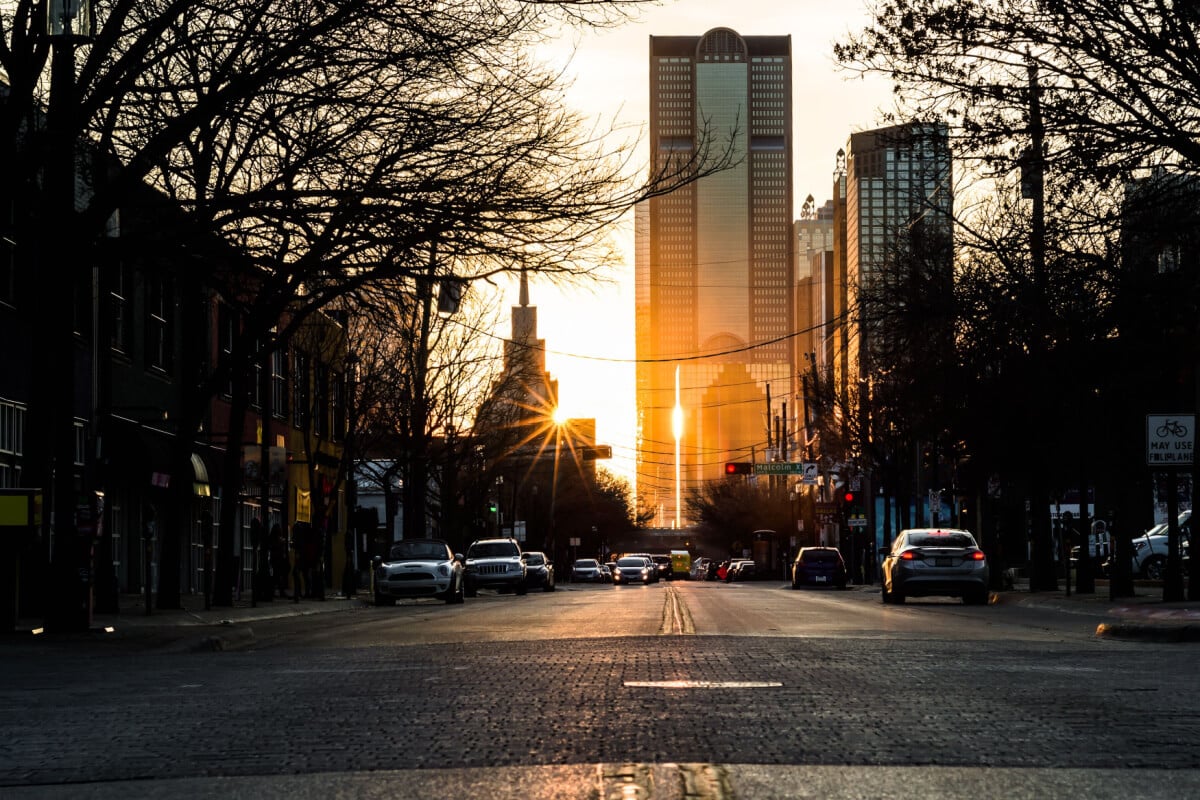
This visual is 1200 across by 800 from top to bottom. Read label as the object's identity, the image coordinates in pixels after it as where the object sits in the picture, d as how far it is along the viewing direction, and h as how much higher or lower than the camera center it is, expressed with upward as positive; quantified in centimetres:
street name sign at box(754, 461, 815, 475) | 8400 +221
